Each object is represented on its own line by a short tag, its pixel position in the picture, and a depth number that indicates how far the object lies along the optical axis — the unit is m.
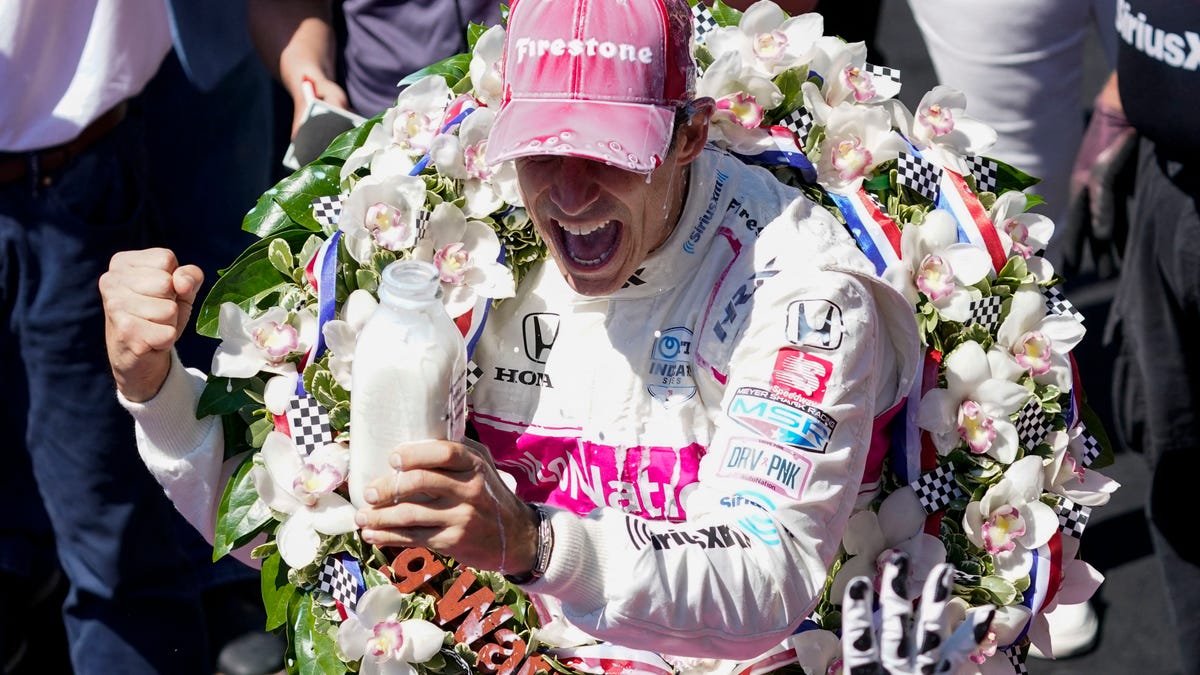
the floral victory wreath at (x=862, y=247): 5.82
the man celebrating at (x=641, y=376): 4.66
